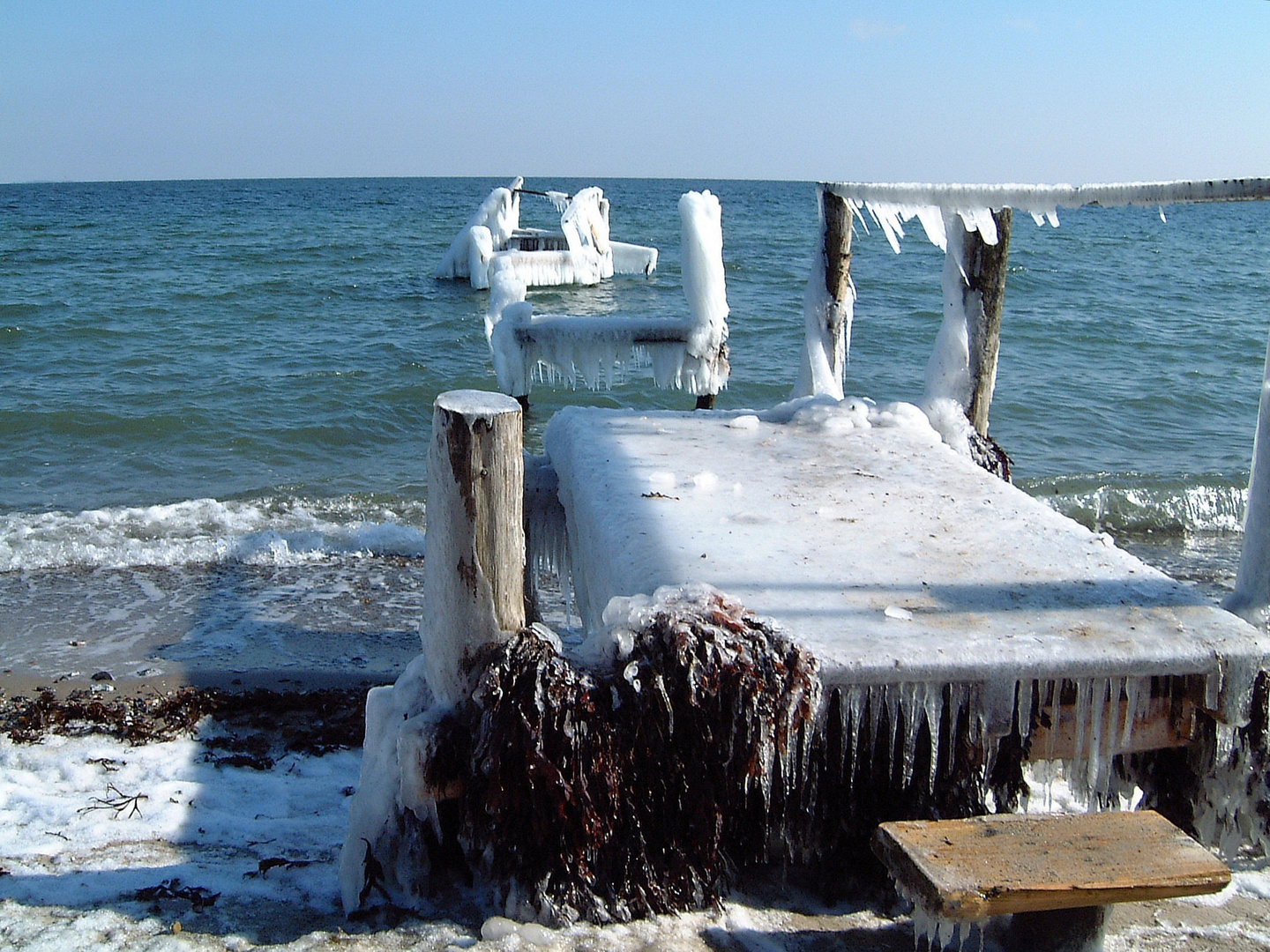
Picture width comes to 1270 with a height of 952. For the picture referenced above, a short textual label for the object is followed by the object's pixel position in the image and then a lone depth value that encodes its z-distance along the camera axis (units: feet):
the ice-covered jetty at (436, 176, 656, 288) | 80.64
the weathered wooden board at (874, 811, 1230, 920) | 8.16
